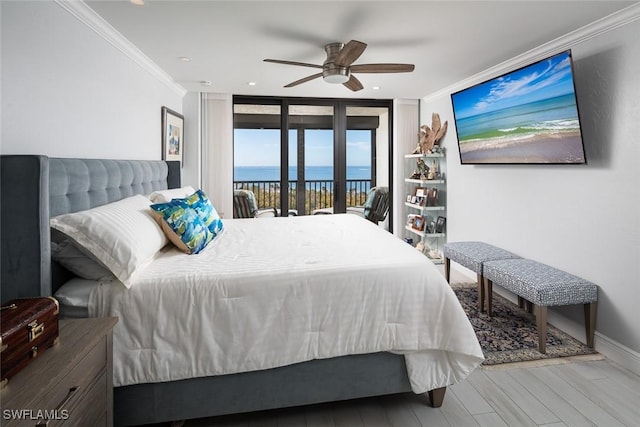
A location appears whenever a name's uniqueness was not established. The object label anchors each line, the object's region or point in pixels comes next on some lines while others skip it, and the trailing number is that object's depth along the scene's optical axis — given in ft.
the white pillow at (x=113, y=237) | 5.45
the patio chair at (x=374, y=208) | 18.67
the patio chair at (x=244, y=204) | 17.47
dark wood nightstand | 3.03
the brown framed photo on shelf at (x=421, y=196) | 16.74
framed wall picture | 13.24
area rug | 8.38
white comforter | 5.39
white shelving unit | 16.65
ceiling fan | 9.68
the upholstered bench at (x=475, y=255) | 10.70
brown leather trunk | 3.20
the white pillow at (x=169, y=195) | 8.65
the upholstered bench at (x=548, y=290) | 8.17
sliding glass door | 17.62
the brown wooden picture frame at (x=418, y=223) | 17.03
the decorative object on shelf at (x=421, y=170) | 16.87
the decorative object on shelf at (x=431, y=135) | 16.20
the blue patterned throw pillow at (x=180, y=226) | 7.35
